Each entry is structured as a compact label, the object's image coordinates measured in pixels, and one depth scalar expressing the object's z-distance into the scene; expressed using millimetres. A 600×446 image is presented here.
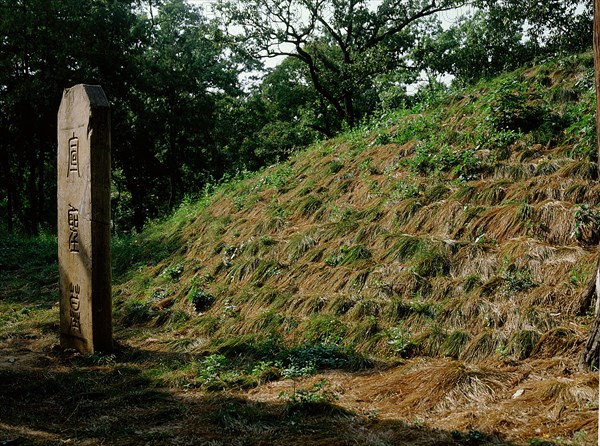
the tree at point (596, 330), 3828
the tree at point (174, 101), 19438
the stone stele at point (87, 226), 6438
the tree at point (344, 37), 16266
